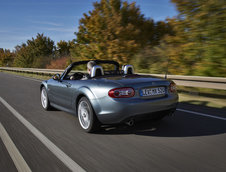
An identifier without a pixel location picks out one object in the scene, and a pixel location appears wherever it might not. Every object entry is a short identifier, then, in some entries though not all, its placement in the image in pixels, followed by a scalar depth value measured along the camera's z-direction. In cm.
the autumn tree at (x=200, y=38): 945
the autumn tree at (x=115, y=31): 1736
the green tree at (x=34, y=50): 4928
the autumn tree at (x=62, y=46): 5563
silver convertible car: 402
